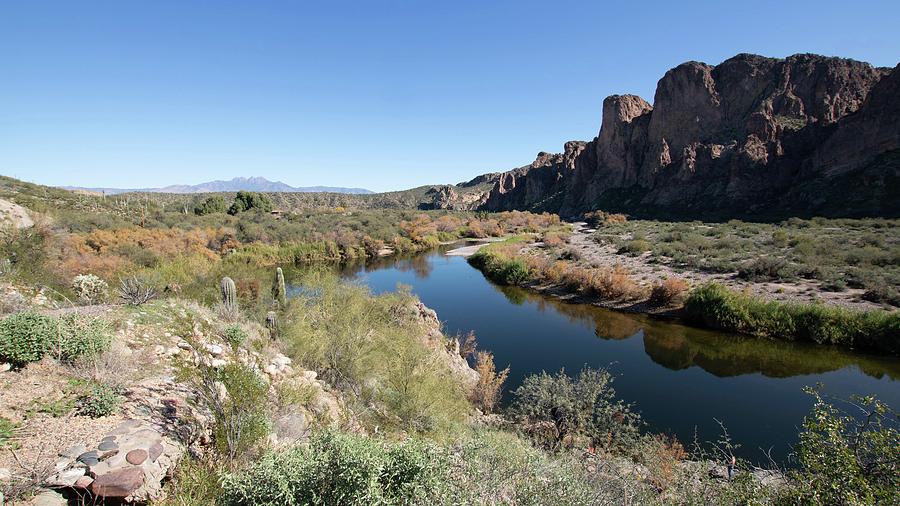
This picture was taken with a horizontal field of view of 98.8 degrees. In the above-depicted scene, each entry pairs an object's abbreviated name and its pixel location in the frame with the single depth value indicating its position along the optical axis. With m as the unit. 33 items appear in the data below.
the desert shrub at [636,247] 35.38
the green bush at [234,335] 7.88
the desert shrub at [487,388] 12.69
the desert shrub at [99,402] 4.68
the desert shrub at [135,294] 9.56
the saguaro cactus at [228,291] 11.62
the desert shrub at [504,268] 31.69
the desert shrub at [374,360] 9.15
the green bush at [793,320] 15.66
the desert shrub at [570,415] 10.18
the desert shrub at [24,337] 5.21
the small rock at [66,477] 3.50
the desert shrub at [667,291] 22.00
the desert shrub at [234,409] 4.68
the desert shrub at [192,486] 3.75
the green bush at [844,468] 3.68
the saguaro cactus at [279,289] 14.83
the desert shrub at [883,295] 17.75
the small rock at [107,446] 4.00
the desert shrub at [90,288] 10.18
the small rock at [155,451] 4.14
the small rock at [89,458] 3.79
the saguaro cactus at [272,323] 10.69
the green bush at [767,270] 23.22
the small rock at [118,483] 3.55
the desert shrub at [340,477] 3.47
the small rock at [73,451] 3.88
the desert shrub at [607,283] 24.15
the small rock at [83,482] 3.53
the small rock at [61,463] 3.64
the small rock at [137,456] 3.95
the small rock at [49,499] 3.34
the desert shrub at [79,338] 5.61
